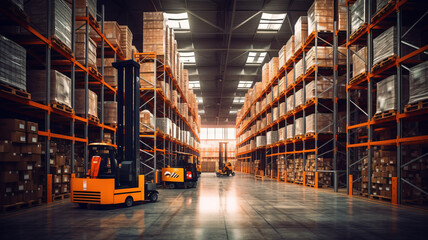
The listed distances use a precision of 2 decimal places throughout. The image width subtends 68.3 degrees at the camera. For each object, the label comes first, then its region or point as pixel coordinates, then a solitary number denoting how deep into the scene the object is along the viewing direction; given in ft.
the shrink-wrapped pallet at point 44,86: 26.63
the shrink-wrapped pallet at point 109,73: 41.83
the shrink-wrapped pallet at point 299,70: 47.70
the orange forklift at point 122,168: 24.04
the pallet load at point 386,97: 27.74
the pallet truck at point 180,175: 43.62
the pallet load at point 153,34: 44.01
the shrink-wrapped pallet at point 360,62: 33.77
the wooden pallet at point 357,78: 33.15
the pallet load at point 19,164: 21.59
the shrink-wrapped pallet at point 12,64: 21.18
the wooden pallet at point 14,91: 20.98
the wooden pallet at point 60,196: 28.79
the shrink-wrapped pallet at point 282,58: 55.36
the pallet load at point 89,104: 33.14
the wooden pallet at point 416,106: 23.86
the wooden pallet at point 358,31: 32.79
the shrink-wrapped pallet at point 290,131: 52.16
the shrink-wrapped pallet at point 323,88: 43.26
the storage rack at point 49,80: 23.63
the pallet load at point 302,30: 47.47
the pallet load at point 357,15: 33.42
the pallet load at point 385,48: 27.96
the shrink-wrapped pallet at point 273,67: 62.54
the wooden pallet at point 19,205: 21.85
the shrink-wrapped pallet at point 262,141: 77.98
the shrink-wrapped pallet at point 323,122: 43.19
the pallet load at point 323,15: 42.50
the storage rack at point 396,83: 26.68
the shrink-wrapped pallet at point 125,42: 43.93
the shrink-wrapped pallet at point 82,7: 33.63
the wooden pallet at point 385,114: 27.57
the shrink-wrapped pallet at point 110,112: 39.96
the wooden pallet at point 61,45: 26.97
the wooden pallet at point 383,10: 28.12
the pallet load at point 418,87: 23.80
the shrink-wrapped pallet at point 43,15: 26.99
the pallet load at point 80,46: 33.58
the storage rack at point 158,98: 43.71
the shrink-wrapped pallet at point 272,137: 65.41
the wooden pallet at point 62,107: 27.02
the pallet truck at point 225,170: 84.98
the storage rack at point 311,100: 40.52
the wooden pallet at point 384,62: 27.84
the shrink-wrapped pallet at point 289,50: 51.67
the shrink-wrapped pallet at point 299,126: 47.60
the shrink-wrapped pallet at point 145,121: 42.52
